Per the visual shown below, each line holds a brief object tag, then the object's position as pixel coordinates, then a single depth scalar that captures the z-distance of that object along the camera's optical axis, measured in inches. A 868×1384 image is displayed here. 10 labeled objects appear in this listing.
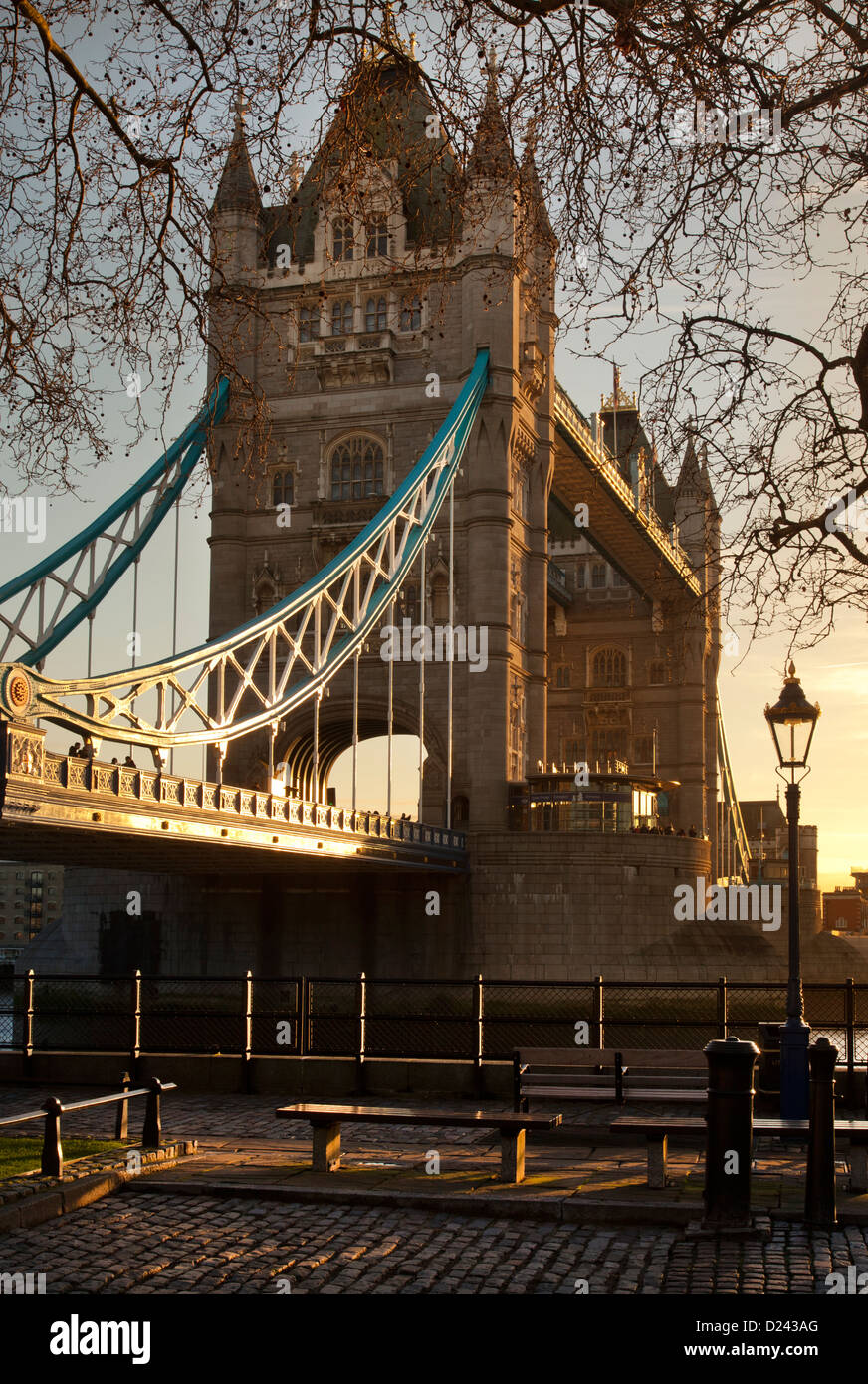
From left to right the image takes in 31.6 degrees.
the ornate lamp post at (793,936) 456.8
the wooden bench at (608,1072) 416.8
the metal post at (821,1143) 301.1
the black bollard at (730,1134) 298.7
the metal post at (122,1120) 406.9
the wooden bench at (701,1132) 326.0
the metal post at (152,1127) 377.4
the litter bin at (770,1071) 488.4
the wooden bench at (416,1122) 342.6
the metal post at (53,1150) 338.0
